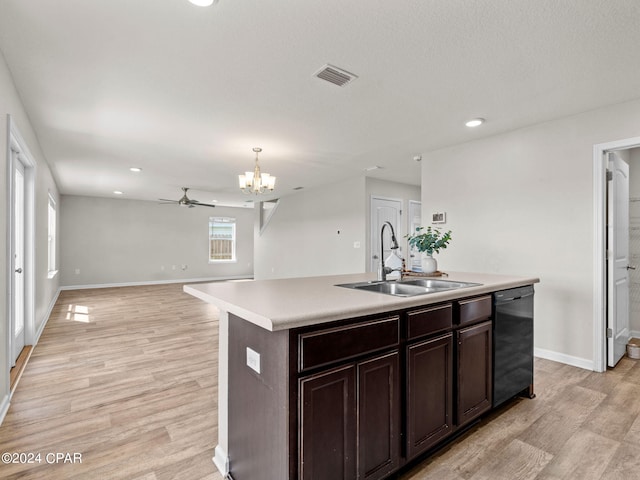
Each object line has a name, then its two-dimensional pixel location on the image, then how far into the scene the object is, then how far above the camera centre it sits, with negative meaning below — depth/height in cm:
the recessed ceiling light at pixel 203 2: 169 +122
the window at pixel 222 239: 1058 +9
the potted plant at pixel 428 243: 273 -1
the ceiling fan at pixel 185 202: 694 +85
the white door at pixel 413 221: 652 +44
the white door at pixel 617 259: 304 -16
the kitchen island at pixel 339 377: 126 -61
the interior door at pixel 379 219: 616 +44
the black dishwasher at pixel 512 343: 219 -70
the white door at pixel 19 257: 336 -16
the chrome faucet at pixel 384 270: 238 -20
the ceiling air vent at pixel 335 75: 237 +123
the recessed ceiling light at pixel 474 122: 329 +121
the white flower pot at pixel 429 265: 263 -18
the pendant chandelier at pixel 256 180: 429 +80
